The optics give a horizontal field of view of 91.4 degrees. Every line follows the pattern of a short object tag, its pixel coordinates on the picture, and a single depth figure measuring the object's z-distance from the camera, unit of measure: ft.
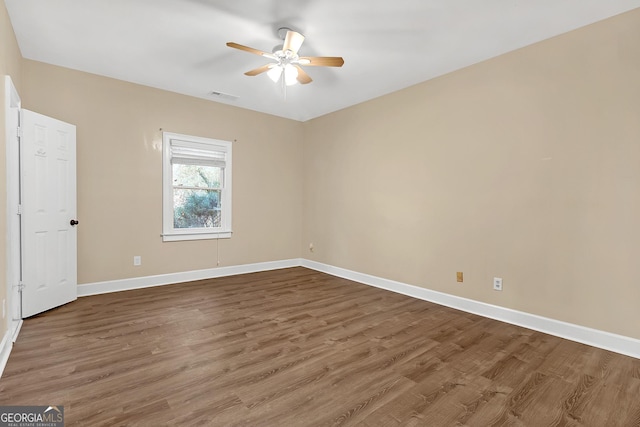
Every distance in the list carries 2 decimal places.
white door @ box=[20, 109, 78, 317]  10.17
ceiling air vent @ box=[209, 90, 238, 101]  14.96
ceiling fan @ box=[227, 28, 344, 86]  8.94
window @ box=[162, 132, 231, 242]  14.85
